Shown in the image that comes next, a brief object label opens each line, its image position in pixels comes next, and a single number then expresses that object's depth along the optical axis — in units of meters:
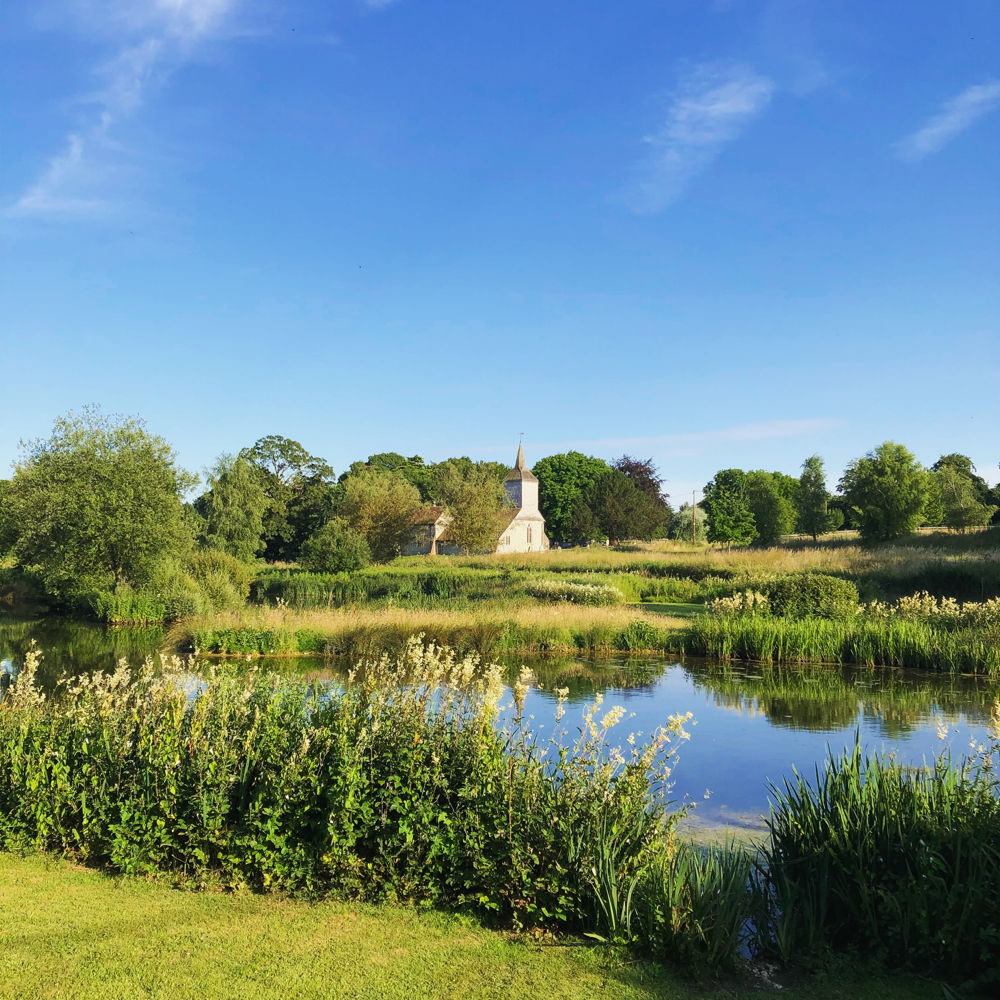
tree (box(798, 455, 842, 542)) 52.25
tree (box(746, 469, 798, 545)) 60.41
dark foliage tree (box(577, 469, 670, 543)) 78.62
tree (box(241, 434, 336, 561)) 63.41
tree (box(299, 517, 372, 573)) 41.03
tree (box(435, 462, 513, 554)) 53.62
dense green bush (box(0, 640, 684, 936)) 4.70
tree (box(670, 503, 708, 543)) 77.34
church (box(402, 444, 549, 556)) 64.25
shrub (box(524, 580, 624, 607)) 26.67
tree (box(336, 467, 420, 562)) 51.47
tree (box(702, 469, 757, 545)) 62.41
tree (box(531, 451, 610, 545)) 96.44
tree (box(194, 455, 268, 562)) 51.31
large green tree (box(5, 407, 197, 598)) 28.66
